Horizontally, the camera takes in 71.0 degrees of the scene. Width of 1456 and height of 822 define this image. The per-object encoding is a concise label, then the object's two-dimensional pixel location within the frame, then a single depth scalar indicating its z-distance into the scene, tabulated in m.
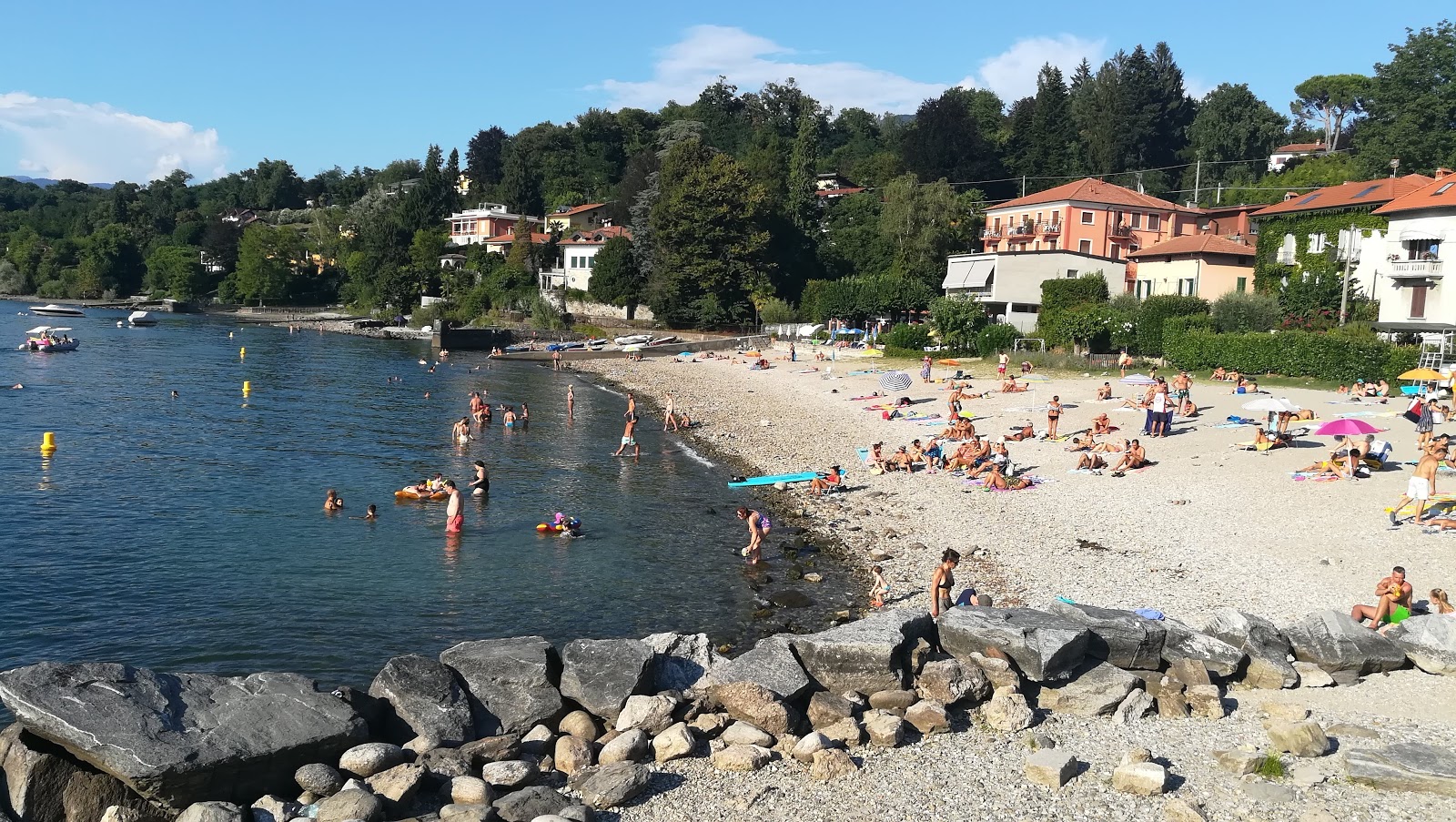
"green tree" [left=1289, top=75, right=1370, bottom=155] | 110.75
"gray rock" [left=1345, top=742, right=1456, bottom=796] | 10.02
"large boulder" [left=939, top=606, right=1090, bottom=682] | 12.77
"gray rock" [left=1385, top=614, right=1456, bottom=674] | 13.09
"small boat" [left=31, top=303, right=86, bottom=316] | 102.74
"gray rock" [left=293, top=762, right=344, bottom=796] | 10.73
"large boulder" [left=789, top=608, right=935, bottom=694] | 12.98
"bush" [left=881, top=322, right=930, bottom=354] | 56.06
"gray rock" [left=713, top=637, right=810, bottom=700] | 12.57
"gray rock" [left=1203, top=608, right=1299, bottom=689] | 12.98
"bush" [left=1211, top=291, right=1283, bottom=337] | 46.22
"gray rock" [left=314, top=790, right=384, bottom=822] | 10.05
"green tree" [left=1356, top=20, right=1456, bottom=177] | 71.50
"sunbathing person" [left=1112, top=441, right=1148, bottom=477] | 26.08
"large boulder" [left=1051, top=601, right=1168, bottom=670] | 13.30
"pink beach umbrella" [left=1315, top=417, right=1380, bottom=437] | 23.25
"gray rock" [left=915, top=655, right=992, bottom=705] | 12.58
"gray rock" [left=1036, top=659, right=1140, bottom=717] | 12.44
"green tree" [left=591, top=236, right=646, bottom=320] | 85.56
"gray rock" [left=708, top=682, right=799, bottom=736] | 12.01
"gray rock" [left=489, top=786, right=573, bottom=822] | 10.19
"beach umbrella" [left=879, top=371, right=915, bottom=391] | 41.19
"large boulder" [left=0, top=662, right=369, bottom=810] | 10.27
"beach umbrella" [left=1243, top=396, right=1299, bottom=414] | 26.48
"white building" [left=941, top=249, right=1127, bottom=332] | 60.06
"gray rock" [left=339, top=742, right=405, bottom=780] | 11.07
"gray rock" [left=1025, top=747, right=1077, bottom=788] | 10.46
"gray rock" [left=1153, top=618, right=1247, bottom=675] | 13.15
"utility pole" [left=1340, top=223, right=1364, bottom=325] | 46.44
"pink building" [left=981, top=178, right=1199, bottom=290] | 71.94
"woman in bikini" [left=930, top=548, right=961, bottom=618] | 15.97
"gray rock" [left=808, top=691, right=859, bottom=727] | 12.30
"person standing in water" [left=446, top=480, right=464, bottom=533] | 22.64
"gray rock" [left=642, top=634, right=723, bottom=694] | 13.49
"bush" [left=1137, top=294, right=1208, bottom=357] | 46.91
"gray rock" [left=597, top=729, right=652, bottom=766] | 11.55
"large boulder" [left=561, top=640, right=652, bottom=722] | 12.76
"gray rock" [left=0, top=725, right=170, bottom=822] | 10.14
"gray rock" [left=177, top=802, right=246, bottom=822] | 9.88
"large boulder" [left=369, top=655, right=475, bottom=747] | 12.16
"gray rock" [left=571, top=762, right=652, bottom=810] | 10.58
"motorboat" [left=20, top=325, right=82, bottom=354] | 64.50
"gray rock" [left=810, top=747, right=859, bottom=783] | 10.95
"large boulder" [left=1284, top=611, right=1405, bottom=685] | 13.15
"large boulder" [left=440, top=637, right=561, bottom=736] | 12.62
